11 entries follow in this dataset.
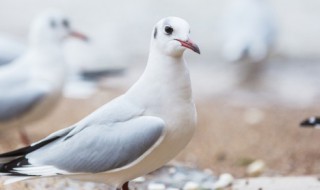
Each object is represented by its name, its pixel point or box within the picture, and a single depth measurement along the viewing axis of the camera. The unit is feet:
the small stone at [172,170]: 24.08
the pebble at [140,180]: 23.19
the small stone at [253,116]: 37.73
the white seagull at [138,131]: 17.79
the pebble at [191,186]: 22.48
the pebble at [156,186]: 22.35
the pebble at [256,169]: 27.13
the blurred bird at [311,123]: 23.88
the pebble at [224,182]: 22.85
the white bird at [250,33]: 43.32
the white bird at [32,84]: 30.55
